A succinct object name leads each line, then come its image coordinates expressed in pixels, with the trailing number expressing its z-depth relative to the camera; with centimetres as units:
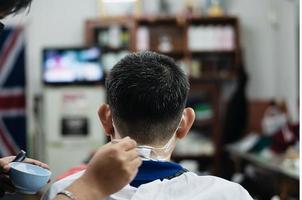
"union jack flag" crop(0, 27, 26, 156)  513
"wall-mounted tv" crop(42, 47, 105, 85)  568
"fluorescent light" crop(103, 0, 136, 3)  637
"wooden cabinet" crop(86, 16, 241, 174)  610
